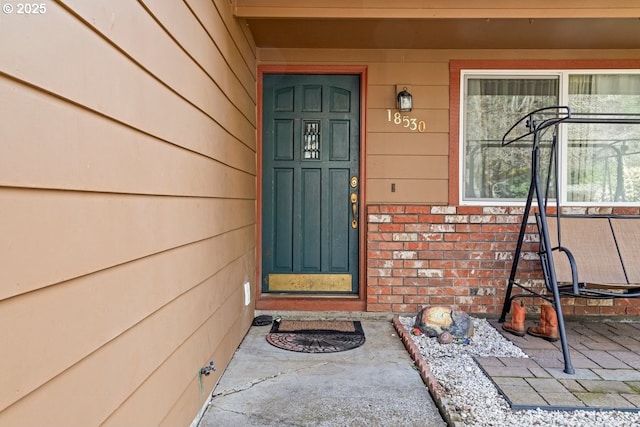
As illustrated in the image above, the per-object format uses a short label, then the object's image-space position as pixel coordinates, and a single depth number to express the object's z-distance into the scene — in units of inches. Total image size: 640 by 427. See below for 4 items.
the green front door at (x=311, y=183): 139.5
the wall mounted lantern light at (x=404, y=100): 132.5
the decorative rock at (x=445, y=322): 110.0
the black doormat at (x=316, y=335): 106.4
